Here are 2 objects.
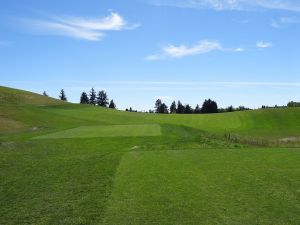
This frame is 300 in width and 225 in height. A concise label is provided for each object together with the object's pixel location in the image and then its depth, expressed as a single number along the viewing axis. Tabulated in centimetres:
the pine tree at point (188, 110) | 14041
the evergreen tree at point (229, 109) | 13724
